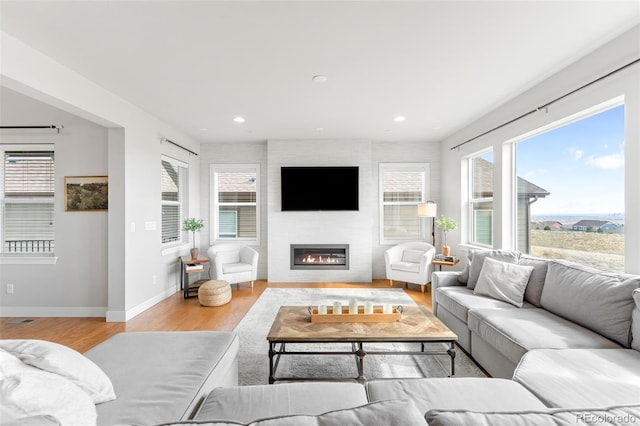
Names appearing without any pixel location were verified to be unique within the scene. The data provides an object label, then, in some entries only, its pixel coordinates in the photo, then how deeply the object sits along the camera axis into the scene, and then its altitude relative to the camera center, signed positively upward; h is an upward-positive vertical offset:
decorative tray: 2.41 -0.84
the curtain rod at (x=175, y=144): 4.44 +1.11
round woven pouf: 4.20 -1.13
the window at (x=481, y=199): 4.43 +0.23
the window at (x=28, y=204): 3.99 +0.14
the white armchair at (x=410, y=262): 4.88 -0.86
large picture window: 2.61 +0.24
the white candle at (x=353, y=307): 2.51 -0.79
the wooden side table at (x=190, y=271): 4.61 -0.88
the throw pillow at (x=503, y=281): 2.74 -0.65
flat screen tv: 5.55 +0.47
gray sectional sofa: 0.77 -0.80
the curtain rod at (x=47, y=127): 3.80 +1.12
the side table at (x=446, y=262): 4.59 -0.76
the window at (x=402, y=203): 5.96 +0.21
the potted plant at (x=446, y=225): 5.00 -0.20
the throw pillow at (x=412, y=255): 5.33 -0.76
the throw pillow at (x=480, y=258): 3.15 -0.49
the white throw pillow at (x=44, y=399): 0.84 -0.56
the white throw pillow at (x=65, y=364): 1.17 -0.60
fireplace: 5.64 -0.81
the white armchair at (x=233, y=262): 4.93 -0.85
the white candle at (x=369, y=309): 2.50 -0.80
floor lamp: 5.21 +0.07
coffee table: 2.10 -0.87
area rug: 2.39 -1.28
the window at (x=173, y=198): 4.79 +0.27
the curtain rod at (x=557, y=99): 2.25 +1.09
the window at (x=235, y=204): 5.99 +0.20
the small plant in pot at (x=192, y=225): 5.08 -0.19
